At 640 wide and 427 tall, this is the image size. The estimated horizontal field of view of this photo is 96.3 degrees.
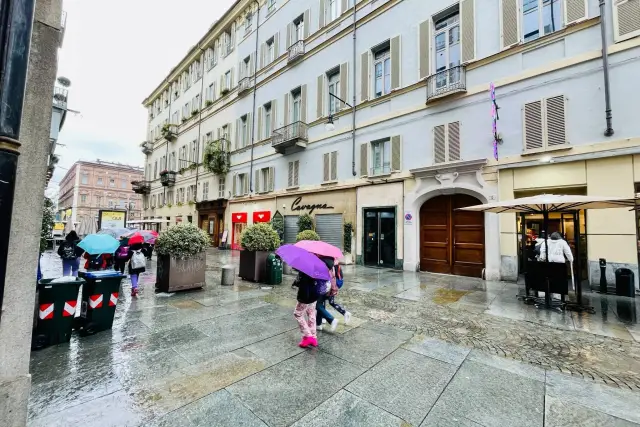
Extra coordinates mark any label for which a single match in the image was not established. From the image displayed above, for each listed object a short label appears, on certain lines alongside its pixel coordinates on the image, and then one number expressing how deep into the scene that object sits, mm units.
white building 8531
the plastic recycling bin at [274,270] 8953
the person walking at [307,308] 4129
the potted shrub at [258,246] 9258
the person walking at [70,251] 8781
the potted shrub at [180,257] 7320
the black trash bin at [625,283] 7564
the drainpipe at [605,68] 8172
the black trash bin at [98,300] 4527
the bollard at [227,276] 8656
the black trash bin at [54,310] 3900
